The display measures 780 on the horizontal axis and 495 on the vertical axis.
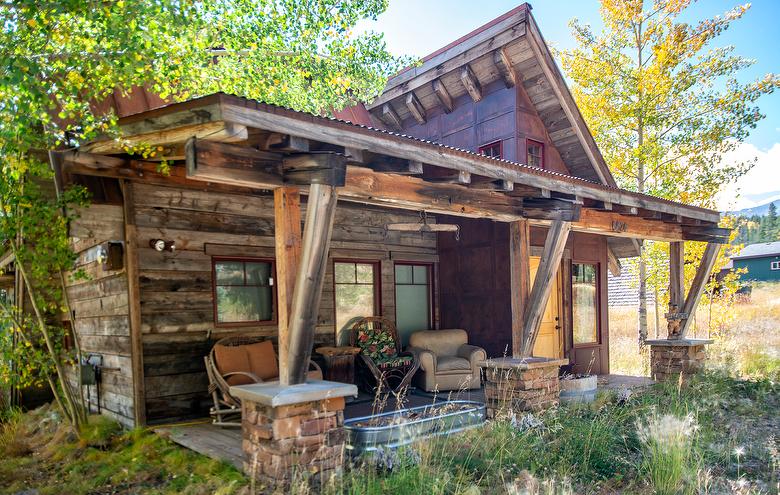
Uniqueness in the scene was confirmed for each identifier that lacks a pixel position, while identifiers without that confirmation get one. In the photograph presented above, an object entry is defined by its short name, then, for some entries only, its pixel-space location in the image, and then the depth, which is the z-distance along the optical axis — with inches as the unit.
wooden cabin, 151.1
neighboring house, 1294.3
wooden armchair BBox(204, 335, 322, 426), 211.9
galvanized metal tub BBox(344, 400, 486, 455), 178.4
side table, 256.5
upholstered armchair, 271.7
